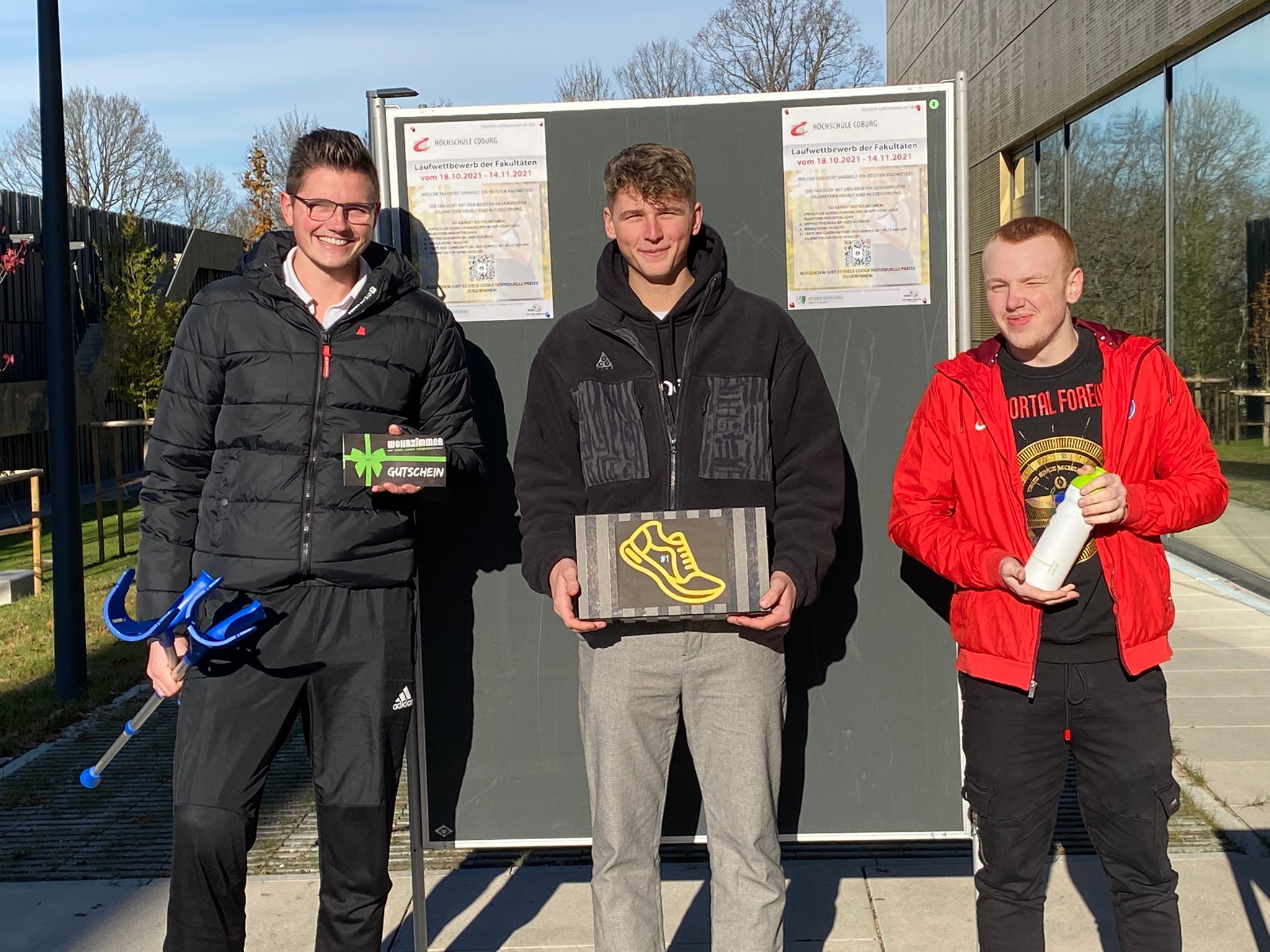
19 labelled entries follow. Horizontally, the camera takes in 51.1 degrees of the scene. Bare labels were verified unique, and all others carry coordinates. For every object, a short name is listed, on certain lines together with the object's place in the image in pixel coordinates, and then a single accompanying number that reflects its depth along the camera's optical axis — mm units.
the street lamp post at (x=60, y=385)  6855
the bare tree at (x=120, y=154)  39281
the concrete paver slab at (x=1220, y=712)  6016
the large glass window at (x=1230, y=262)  9016
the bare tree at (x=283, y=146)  36569
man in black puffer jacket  3018
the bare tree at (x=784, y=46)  33531
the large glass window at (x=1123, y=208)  10781
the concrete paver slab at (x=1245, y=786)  4801
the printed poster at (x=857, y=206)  3543
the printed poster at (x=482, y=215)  3607
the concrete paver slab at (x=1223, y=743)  5500
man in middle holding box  3006
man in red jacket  2930
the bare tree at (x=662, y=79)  37531
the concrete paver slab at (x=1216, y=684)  6504
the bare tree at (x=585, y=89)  37750
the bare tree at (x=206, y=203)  42838
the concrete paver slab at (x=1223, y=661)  6996
